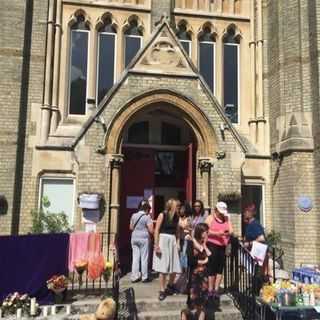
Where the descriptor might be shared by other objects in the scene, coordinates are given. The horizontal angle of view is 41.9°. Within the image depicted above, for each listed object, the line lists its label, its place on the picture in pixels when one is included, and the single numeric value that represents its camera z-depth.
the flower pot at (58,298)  7.39
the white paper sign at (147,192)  11.34
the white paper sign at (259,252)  7.50
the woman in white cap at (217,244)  7.16
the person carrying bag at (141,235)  8.34
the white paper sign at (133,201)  11.34
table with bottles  6.32
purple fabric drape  7.13
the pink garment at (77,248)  8.46
